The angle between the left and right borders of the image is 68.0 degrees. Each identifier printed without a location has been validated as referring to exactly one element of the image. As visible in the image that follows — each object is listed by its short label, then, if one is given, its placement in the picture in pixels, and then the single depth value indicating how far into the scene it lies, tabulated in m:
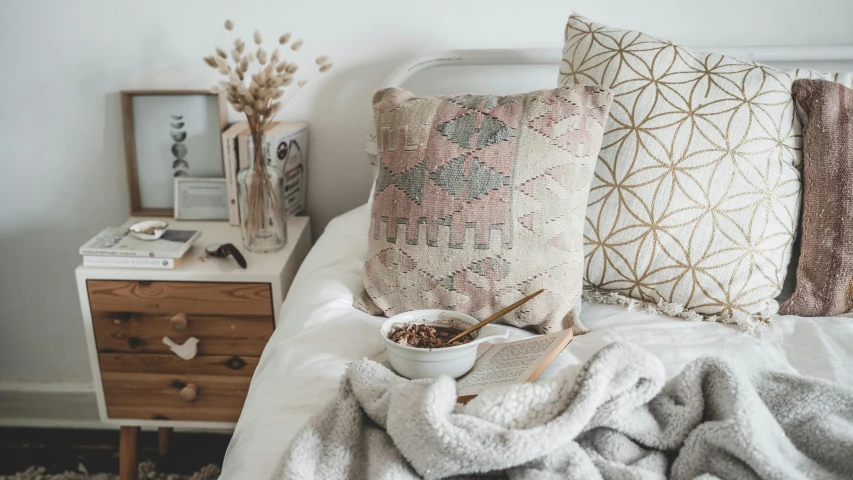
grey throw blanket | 0.60
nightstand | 1.35
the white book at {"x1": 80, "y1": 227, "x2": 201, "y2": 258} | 1.34
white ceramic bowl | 0.83
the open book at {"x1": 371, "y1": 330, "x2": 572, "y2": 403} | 0.80
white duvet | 0.78
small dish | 1.41
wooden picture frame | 1.58
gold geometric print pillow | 1.06
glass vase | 1.40
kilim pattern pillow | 0.98
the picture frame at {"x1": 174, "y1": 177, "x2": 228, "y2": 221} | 1.63
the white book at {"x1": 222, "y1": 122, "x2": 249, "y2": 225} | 1.49
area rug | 1.57
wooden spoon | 0.88
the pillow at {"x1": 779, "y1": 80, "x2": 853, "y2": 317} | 1.06
